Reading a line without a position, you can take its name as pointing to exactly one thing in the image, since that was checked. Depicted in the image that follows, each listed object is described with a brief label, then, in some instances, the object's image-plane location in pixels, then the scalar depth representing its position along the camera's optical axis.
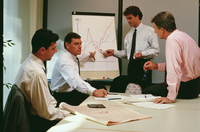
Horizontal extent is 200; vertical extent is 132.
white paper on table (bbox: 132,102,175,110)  1.36
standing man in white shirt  3.23
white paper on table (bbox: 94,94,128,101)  1.67
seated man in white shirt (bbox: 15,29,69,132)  1.45
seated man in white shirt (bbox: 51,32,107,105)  2.20
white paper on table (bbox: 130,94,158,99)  1.78
